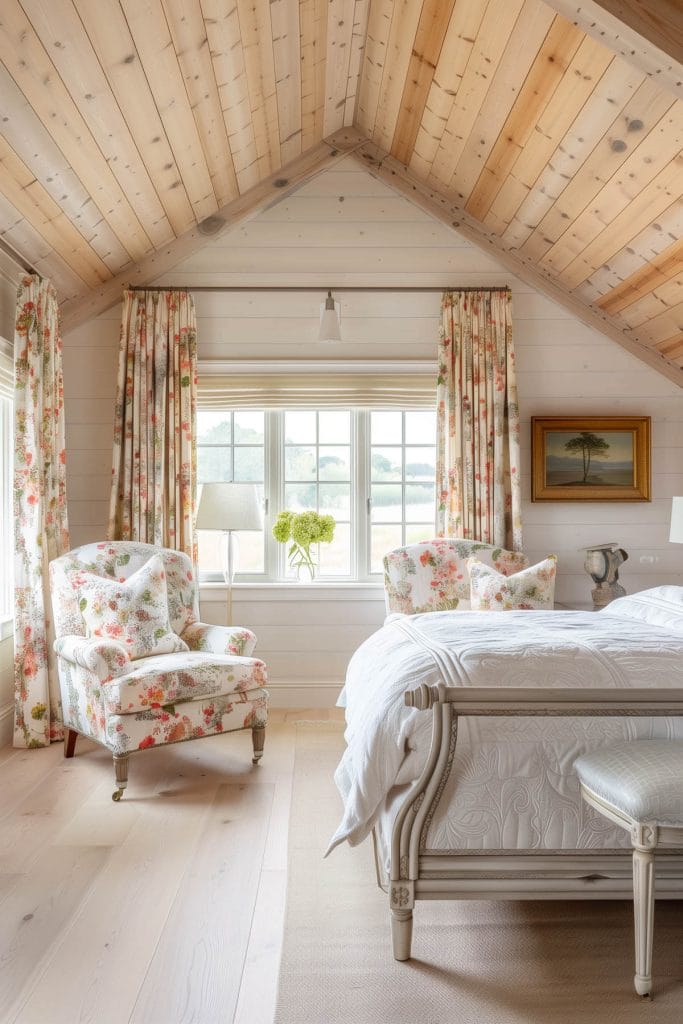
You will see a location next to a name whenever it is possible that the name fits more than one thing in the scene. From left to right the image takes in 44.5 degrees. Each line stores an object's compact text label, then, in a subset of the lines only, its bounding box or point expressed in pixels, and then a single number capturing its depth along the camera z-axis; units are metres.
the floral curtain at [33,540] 4.17
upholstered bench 1.94
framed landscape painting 5.03
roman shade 5.10
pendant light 4.70
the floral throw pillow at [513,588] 4.42
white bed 2.15
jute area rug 1.96
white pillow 3.13
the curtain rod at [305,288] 5.06
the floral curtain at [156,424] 4.86
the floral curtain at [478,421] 4.94
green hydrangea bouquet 4.96
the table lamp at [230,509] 4.51
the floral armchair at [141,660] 3.46
